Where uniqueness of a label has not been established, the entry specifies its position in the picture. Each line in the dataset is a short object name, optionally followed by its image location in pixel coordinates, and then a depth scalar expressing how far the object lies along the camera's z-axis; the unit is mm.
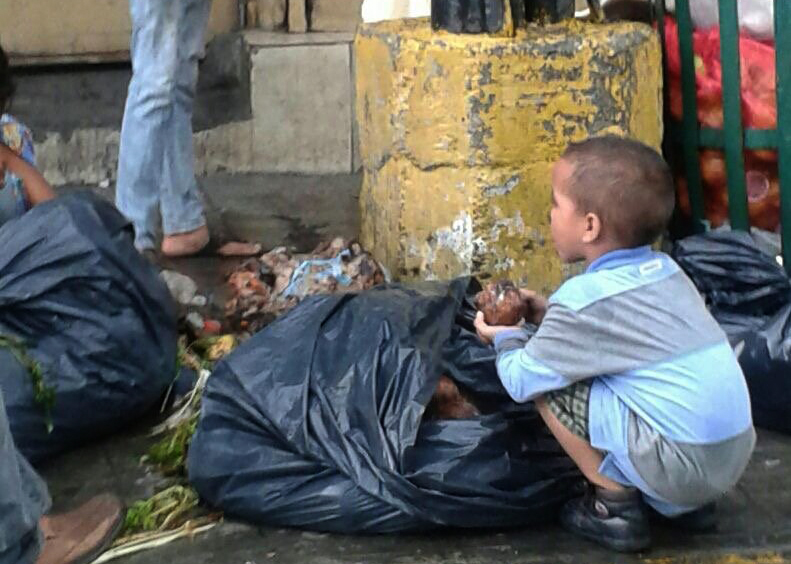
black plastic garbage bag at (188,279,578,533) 5219
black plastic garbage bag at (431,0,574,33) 6934
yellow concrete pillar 6844
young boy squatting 4918
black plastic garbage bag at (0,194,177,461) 5953
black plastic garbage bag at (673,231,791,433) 6207
